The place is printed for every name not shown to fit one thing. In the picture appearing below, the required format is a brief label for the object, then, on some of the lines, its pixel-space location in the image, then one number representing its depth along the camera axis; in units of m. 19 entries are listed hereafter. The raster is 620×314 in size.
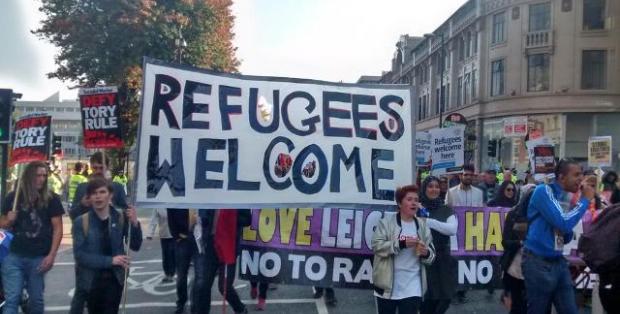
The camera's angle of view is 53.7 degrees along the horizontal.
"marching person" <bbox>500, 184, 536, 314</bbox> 5.93
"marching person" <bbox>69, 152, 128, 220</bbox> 6.56
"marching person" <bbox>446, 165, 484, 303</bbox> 9.54
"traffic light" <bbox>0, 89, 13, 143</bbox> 8.47
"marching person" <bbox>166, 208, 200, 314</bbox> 7.30
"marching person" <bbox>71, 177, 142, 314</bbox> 4.93
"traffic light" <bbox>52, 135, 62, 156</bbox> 23.49
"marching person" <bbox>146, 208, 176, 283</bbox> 8.93
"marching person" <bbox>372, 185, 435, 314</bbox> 5.10
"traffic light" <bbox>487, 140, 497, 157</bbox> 28.40
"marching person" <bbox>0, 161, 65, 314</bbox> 5.50
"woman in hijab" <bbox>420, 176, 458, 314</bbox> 5.89
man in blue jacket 5.09
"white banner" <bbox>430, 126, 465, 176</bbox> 10.52
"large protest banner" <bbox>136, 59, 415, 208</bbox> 5.31
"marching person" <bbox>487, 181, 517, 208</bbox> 8.62
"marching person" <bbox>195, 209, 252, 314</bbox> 6.40
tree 26.34
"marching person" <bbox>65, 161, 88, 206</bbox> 14.74
